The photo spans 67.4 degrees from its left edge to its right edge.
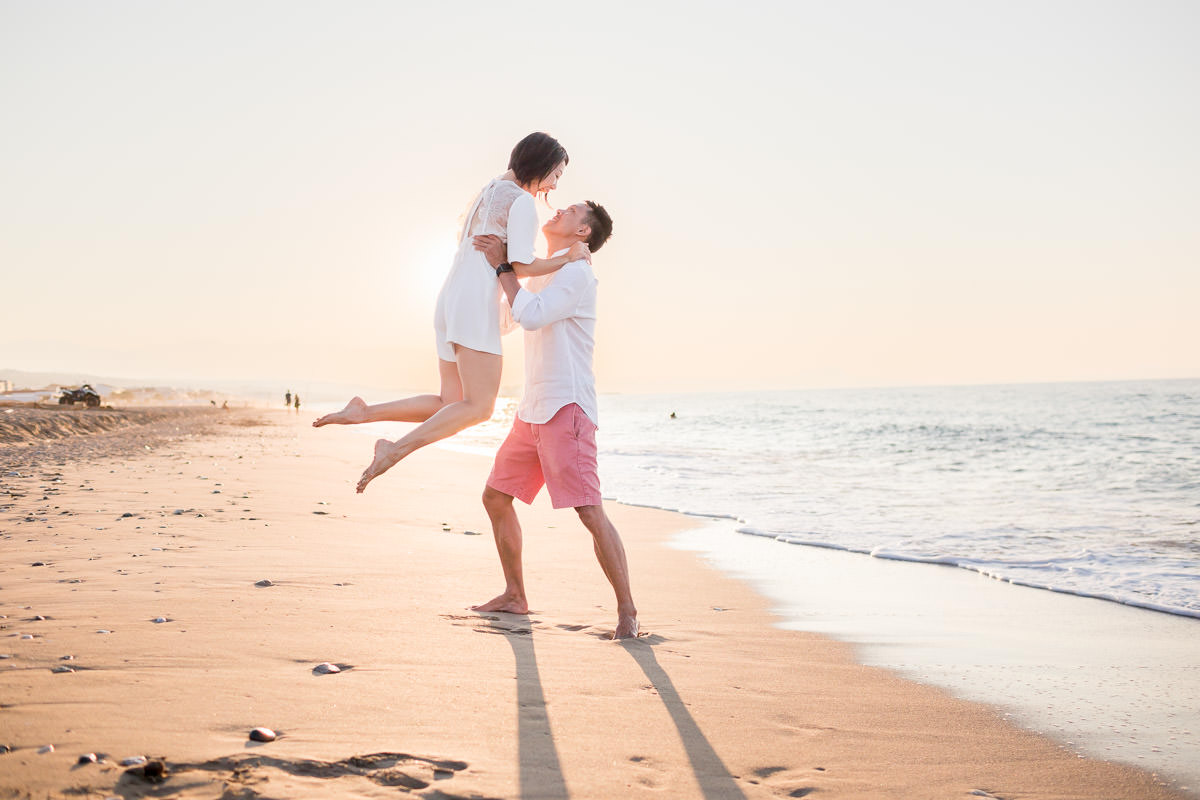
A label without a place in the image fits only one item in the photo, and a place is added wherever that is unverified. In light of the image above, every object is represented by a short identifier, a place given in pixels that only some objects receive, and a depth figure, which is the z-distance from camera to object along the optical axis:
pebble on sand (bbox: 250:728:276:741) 2.31
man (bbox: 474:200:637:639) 3.97
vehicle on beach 34.91
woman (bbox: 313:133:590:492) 4.02
